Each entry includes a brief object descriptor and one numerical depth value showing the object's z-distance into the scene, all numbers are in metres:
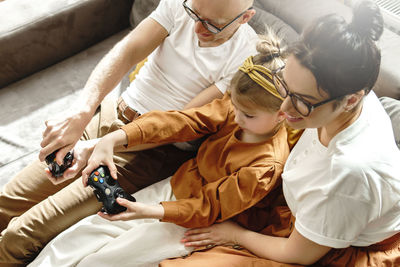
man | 1.20
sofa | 1.45
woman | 0.75
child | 1.08
